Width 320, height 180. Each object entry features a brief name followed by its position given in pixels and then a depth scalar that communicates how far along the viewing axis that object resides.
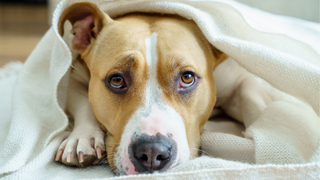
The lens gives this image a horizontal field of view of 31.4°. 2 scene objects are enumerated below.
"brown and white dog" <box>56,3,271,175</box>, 0.60
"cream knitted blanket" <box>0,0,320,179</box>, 0.58
